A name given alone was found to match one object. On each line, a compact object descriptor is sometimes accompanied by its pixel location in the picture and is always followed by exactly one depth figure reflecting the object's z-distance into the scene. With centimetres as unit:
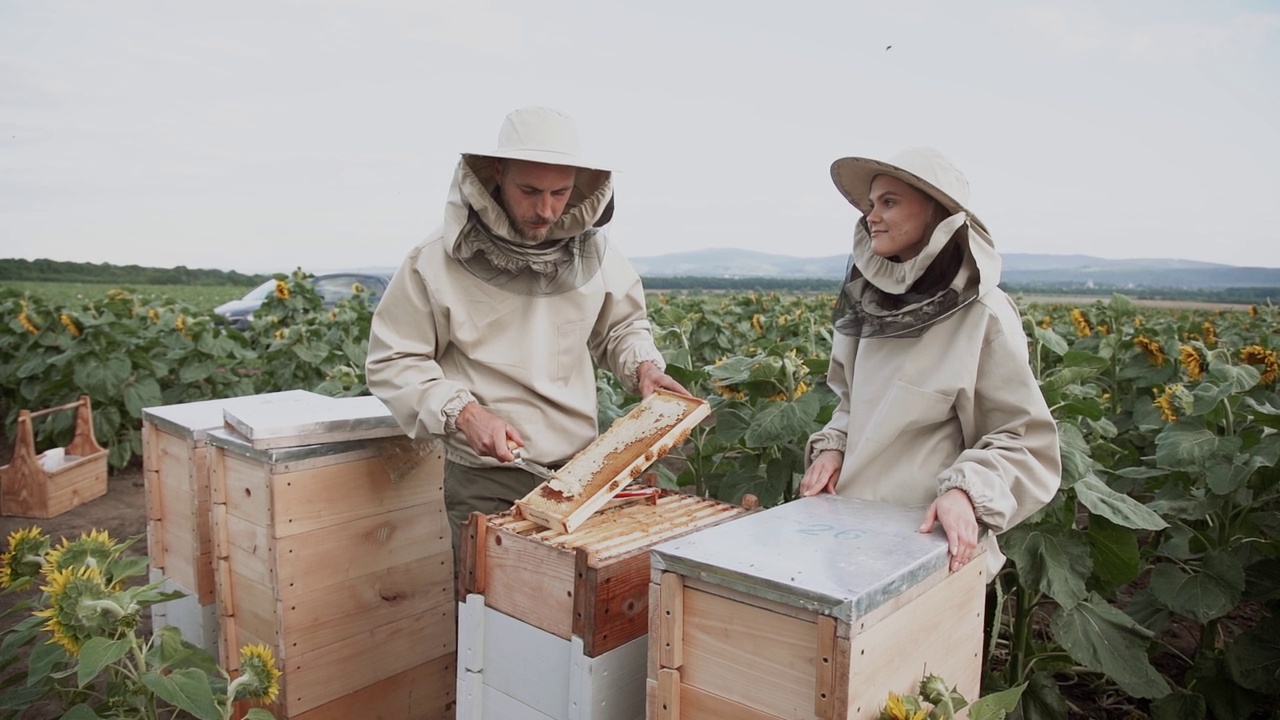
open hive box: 191
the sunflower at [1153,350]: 470
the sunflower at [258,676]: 218
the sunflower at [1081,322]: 612
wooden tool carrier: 570
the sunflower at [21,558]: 228
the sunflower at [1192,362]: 421
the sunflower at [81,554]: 209
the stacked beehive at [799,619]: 148
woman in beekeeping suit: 199
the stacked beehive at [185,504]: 328
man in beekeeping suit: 252
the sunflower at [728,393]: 361
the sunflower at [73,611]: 195
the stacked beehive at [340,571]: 278
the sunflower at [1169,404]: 352
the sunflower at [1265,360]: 412
